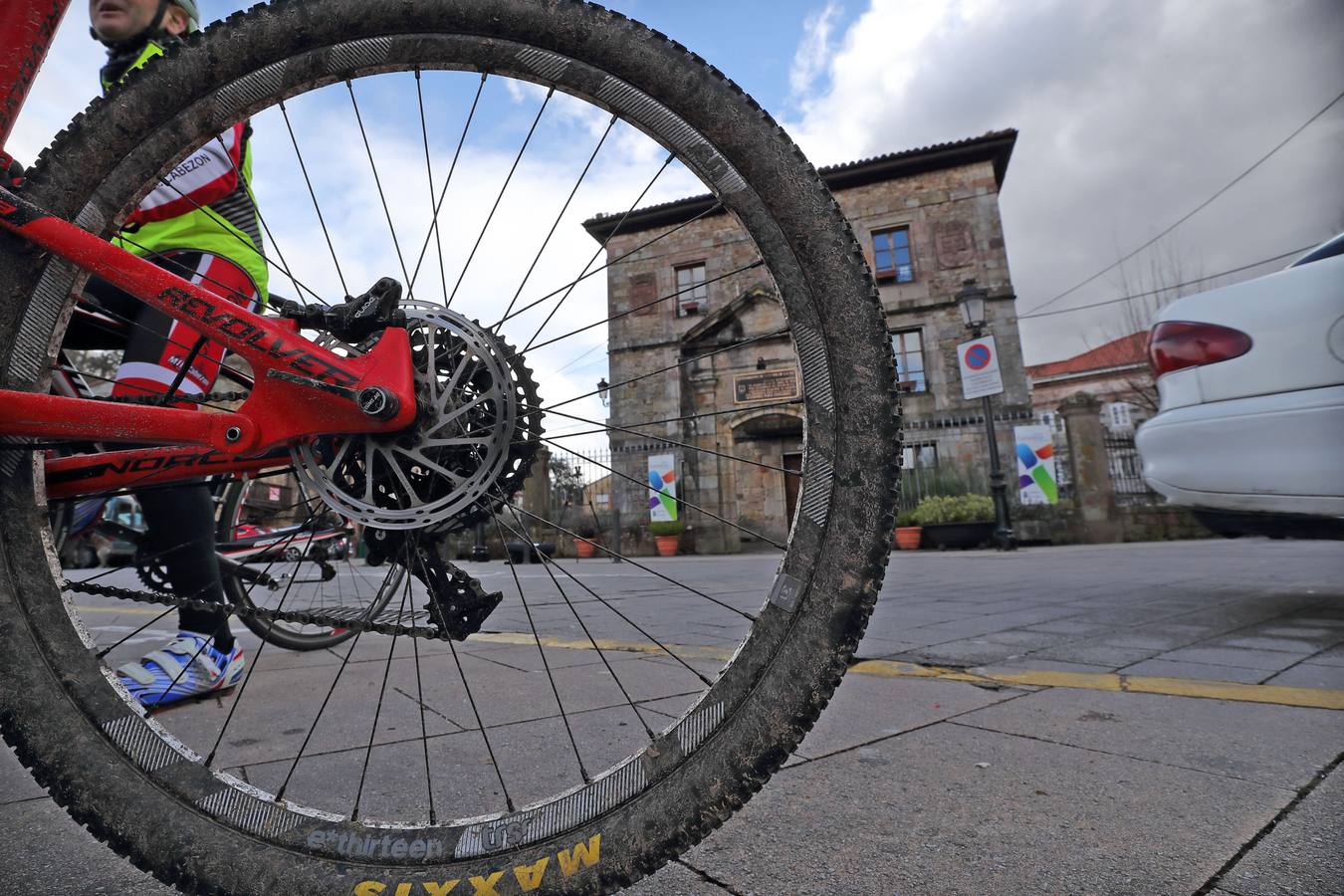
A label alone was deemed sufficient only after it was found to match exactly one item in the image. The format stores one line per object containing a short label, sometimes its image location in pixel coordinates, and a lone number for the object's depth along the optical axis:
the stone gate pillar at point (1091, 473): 13.54
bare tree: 21.08
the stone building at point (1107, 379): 24.86
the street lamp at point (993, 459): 12.48
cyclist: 1.72
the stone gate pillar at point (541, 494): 13.23
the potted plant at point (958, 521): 13.62
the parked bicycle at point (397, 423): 0.89
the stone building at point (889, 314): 17.08
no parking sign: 12.88
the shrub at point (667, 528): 16.36
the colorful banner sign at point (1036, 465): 14.25
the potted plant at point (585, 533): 13.07
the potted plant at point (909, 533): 13.85
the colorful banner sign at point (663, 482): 16.00
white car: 2.76
